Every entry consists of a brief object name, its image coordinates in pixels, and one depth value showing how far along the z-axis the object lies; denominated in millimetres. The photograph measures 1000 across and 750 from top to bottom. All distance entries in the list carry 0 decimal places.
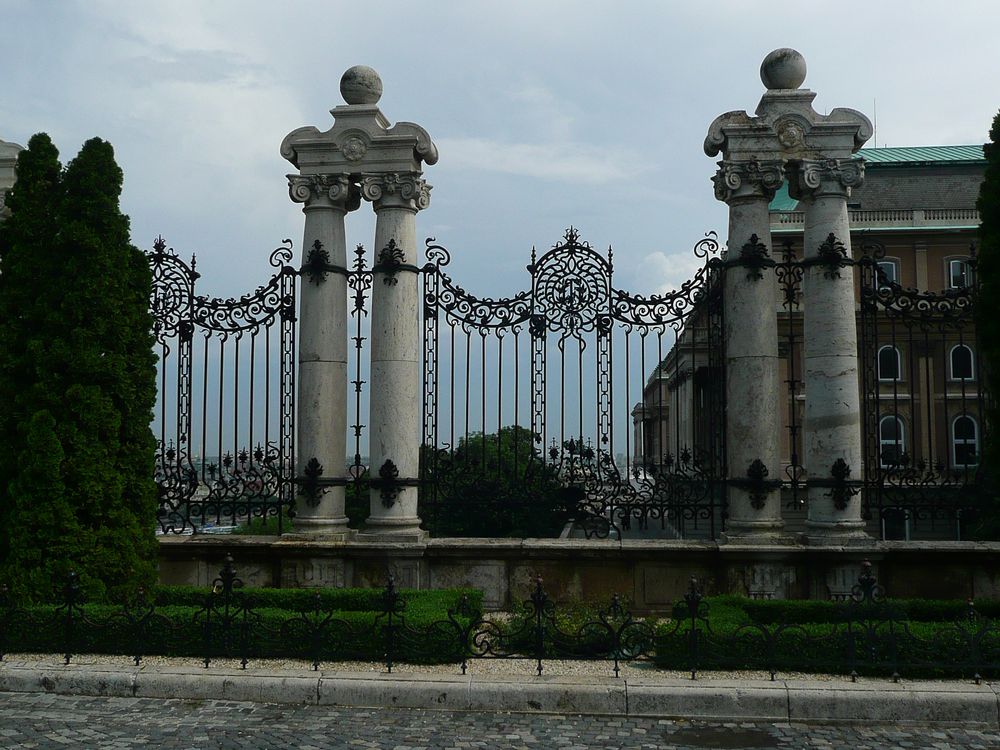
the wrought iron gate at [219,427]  12805
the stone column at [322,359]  12430
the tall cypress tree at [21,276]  10602
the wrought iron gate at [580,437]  12578
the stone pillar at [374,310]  12375
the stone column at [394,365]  12305
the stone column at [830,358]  11867
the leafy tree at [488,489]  12656
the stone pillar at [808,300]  11930
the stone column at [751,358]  11969
